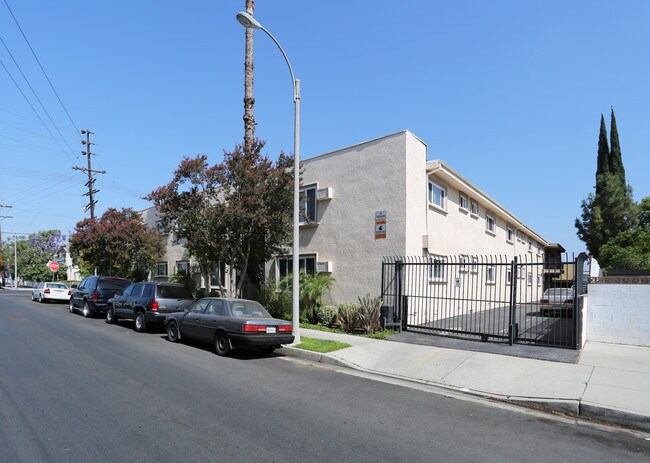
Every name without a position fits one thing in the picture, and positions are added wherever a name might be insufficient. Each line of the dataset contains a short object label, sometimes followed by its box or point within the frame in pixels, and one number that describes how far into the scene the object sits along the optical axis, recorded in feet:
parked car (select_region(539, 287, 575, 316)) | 42.27
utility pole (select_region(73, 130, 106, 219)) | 96.22
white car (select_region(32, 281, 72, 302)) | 87.51
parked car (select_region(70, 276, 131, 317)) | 57.82
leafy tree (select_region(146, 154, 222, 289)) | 45.68
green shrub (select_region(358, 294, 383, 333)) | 40.91
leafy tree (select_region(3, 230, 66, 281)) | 218.18
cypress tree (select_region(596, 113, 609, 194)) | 113.50
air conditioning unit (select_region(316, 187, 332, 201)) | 51.60
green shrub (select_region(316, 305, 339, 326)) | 46.60
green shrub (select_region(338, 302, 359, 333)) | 41.78
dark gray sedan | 31.07
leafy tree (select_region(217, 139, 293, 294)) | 44.29
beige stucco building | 45.14
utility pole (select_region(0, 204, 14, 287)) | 201.20
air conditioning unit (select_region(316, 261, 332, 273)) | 50.29
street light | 35.25
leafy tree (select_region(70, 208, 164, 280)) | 77.15
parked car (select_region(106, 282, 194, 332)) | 43.32
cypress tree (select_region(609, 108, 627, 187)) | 111.96
